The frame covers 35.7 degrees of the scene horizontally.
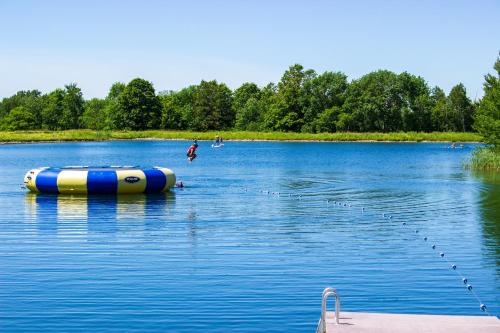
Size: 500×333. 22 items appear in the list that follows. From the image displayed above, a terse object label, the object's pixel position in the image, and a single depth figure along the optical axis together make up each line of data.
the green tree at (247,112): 141.12
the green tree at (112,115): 143.51
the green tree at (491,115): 50.11
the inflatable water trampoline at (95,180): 30.55
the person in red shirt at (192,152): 50.20
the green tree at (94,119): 161.00
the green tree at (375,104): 126.06
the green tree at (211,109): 142.75
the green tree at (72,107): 153.62
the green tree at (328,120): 128.25
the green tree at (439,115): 128.14
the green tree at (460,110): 128.38
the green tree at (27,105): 153.75
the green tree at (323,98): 129.38
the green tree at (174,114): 144.25
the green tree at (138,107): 140.25
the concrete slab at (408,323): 9.98
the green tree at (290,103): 131.25
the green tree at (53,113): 151.75
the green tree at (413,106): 127.00
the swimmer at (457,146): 97.21
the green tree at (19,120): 145.11
